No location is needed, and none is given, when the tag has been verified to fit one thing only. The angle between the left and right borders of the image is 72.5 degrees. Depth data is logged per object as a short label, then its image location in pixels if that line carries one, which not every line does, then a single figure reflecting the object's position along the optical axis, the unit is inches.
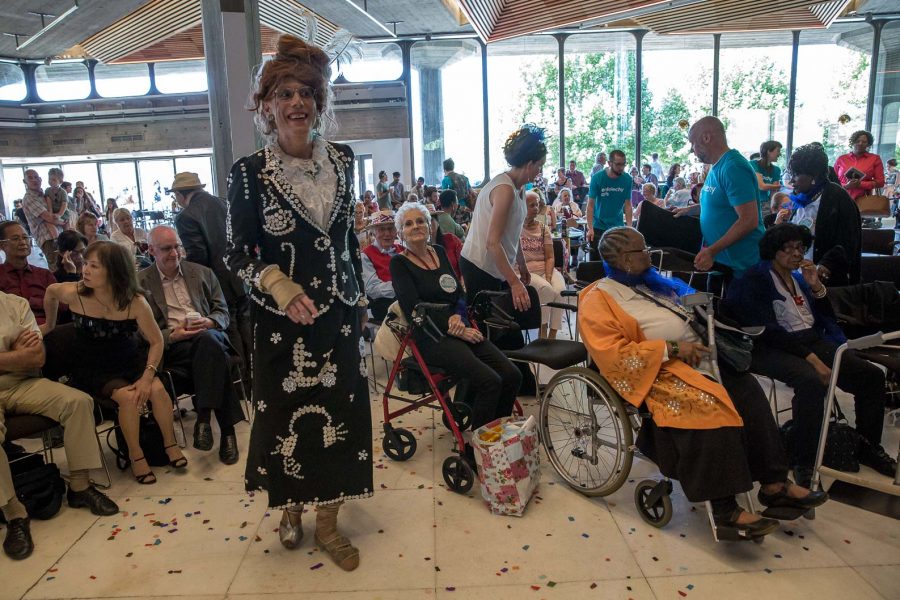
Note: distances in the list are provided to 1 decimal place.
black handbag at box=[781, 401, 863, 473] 107.1
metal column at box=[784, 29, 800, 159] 520.7
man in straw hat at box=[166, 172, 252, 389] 158.4
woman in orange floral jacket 85.4
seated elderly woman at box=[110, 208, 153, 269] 211.5
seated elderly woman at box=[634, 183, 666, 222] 374.6
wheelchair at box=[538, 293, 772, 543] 93.6
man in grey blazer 127.0
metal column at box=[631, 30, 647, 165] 530.0
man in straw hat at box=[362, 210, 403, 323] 160.7
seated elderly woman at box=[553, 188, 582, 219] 372.5
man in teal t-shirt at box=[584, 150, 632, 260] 226.5
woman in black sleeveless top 117.6
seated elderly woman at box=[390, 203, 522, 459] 111.7
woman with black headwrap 133.6
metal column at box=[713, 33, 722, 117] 521.7
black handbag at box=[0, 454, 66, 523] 104.0
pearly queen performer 78.4
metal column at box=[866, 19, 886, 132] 513.3
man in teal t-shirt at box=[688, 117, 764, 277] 120.5
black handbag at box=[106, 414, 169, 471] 123.5
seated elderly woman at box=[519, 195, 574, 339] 189.0
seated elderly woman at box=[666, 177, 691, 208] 343.6
